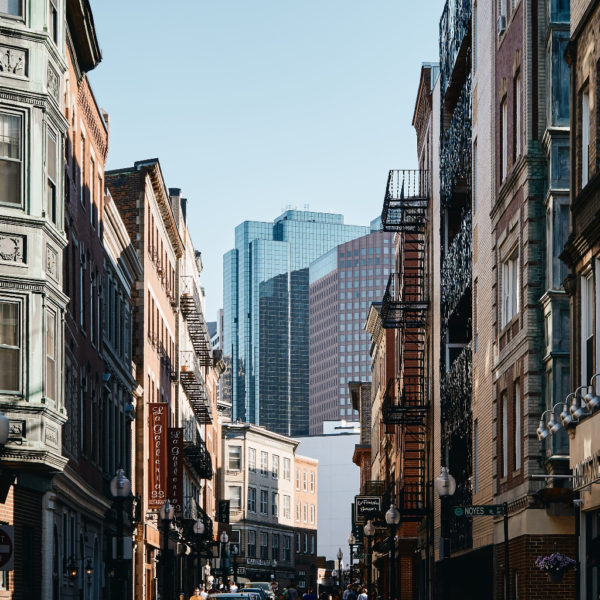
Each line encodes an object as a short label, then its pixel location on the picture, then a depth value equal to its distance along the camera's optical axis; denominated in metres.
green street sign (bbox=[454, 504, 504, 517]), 25.84
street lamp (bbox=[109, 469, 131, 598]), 29.77
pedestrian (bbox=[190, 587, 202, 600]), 43.69
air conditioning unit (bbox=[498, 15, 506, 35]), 32.06
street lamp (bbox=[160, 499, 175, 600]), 36.56
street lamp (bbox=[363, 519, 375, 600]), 57.34
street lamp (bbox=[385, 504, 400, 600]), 41.89
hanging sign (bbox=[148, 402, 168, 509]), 55.06
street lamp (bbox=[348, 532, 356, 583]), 112.36
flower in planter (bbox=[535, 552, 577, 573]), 22.39
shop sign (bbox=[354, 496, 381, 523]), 63.62
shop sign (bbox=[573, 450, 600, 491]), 19.64
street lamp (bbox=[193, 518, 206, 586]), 55.38
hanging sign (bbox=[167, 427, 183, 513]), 59.19
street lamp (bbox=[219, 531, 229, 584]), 75.53
